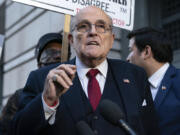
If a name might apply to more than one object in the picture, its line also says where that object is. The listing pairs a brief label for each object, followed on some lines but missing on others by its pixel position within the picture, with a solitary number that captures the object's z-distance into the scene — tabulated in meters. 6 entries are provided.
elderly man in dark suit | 2.17
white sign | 2.86
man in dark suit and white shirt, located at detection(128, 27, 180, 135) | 2.97
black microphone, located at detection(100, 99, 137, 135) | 1.58
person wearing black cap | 3.51
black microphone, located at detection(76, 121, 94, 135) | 1.69
